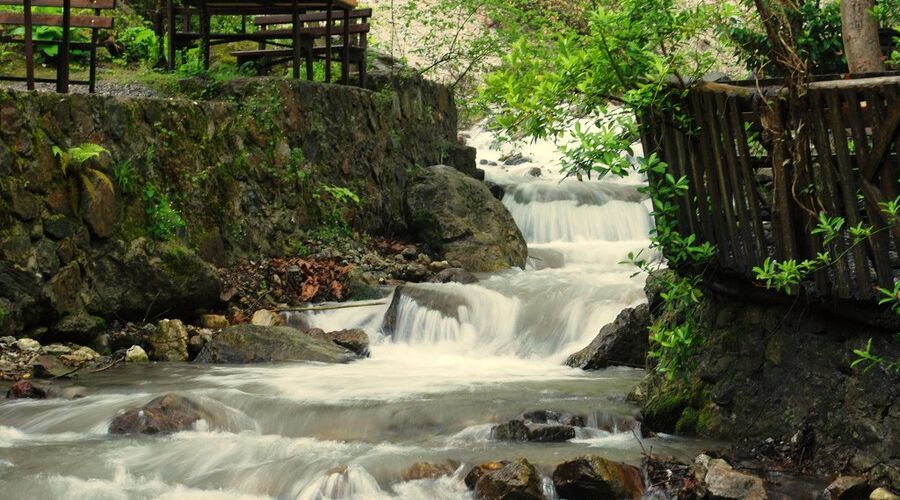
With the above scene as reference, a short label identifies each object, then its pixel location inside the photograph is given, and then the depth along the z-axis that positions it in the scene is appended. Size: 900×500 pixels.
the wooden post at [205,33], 15.54
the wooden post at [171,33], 15.71
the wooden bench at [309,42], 15.95
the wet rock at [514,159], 25.17
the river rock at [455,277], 14.62
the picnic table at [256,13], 14.97
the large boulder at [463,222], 16.44
